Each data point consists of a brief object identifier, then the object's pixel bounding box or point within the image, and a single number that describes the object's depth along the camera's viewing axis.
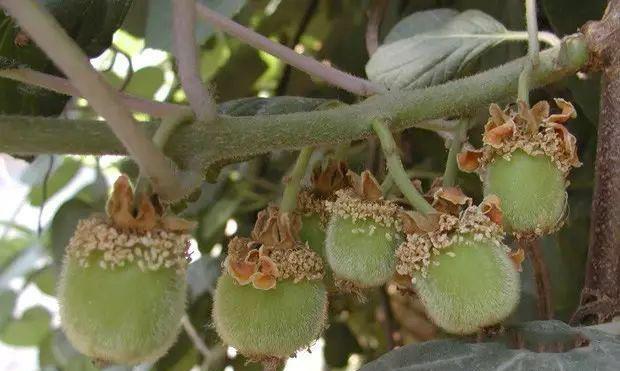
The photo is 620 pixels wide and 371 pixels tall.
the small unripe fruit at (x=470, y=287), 0.16
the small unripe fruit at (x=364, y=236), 0.17
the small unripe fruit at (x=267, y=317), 0.17
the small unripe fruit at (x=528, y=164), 0.17
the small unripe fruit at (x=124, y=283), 0.15
